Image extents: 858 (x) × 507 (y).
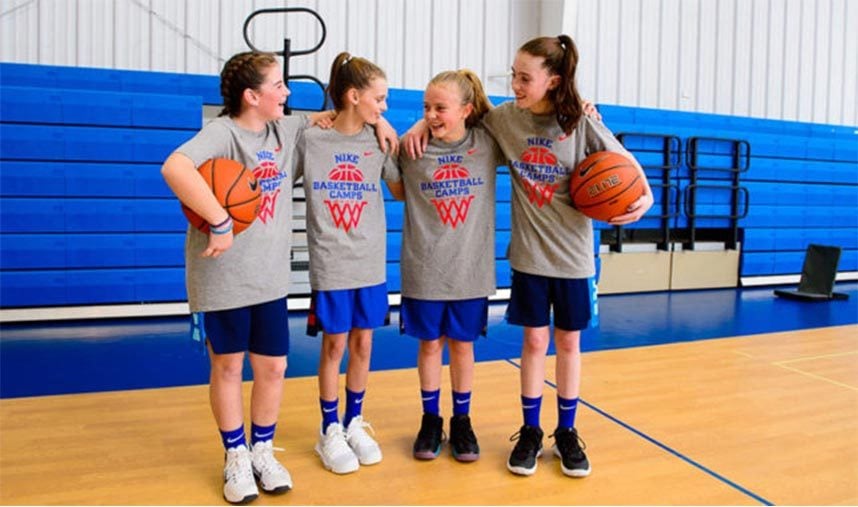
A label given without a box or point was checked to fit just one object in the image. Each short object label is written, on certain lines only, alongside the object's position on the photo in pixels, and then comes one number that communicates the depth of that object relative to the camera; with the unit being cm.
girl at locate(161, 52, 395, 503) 189
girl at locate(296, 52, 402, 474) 211
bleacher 452
